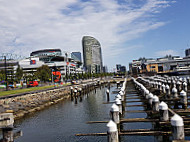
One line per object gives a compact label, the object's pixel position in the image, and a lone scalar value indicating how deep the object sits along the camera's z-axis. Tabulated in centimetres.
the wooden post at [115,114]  1324
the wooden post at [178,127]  948
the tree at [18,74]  8472
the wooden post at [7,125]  1470
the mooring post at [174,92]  2311
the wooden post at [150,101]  2017
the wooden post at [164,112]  1312
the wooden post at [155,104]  1661
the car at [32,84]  7174
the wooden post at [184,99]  1919
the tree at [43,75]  9525
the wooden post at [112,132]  948
